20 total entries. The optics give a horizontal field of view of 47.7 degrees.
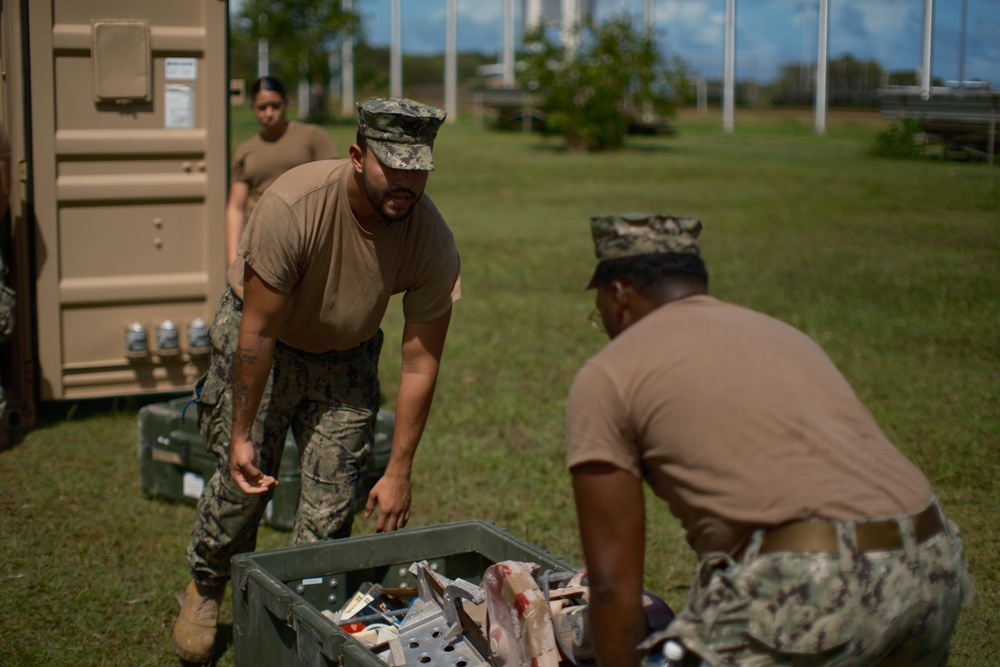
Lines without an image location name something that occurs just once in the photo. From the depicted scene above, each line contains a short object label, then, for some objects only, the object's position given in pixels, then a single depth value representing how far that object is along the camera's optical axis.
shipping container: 6.32
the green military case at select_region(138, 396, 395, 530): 5.53
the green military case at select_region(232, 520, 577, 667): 3.12
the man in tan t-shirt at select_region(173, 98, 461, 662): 3.54
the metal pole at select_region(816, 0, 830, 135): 15.51
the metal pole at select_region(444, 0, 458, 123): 45.56
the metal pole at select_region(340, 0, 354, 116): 44.22
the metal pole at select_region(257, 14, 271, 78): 41.06
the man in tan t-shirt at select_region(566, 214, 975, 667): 2.28
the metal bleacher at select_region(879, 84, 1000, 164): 20.92
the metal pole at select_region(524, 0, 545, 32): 53.75
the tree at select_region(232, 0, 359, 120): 40.81
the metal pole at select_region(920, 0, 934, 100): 18.27
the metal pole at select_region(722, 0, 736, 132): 23.08
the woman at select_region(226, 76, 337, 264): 7.08
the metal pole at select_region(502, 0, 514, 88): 45.53
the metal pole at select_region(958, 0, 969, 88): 18.34
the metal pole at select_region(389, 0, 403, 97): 43.91
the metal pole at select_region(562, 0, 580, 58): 30.26
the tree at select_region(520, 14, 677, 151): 28.45
